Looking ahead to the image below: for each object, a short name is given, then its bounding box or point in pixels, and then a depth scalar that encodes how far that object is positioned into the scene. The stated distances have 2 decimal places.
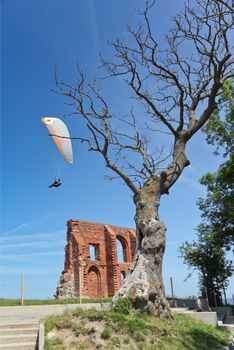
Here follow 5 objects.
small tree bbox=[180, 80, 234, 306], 20.66
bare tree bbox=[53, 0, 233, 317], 10.11
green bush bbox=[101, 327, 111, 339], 7.48
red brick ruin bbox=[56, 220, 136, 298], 27.12
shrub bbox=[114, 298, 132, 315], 9.15
